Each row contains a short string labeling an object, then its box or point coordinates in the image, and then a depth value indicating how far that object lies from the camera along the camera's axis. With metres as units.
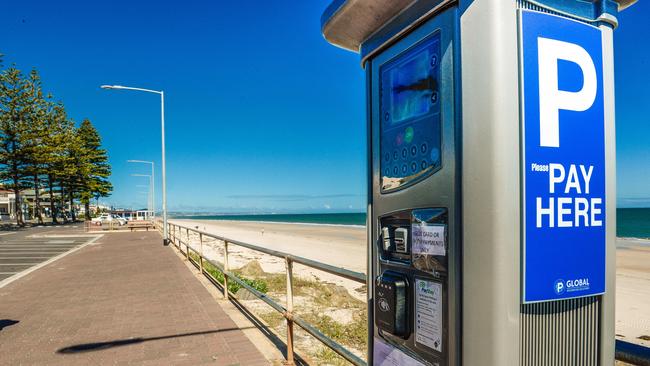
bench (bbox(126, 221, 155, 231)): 31.14
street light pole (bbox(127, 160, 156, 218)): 45.37
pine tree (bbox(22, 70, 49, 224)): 38.12
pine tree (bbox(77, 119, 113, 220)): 52.16
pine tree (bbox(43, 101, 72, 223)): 39.72
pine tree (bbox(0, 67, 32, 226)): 37.09
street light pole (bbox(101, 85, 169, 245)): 18.91
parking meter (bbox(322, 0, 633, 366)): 1.23
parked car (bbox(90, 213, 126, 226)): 31.95
